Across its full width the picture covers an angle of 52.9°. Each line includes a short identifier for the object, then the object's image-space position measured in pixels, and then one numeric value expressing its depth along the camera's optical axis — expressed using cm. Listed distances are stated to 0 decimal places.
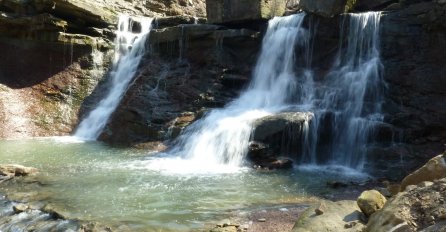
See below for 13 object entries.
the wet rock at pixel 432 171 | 557
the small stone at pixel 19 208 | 836
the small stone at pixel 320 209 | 667
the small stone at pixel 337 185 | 1057
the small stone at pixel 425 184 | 478
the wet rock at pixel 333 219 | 614
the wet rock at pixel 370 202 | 599
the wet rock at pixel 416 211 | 425
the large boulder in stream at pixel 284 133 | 1352
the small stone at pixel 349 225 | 603
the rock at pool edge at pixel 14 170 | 1115
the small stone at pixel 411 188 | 489
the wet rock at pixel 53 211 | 799
